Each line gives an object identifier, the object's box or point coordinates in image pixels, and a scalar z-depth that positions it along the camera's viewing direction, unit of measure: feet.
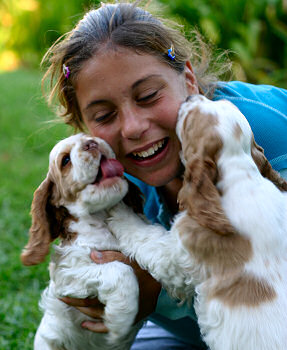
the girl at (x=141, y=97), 10.02
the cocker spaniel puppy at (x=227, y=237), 8.10
